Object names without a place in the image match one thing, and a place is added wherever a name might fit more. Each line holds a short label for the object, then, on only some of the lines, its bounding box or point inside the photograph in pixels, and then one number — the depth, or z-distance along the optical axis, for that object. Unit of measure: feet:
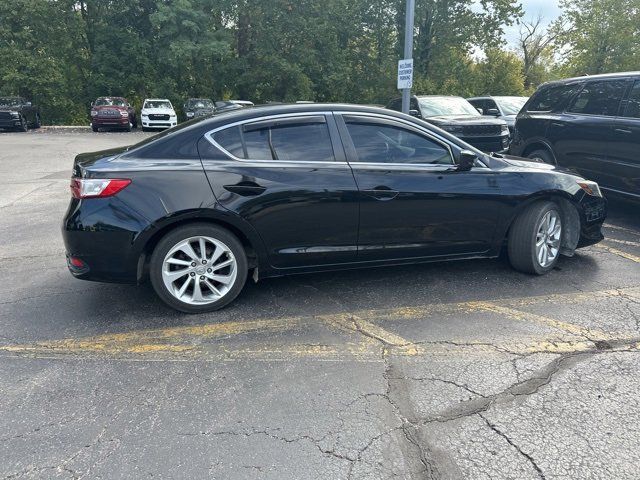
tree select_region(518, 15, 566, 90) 134.62
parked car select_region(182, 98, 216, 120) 78.74
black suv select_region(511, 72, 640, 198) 19.77
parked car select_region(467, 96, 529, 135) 43.83
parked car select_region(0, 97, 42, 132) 72.54
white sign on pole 35.91
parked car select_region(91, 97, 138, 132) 77.56
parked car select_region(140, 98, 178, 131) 79.10
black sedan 11.84
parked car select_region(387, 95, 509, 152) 33.86
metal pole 34.96
